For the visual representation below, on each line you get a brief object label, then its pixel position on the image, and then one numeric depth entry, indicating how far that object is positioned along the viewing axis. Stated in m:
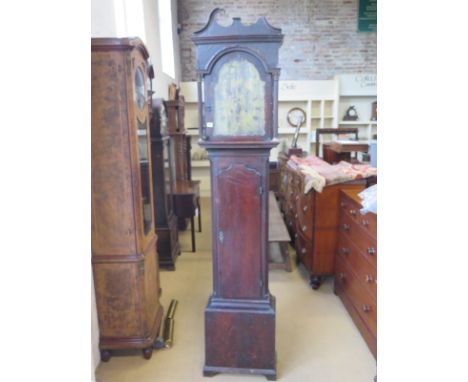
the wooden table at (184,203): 3.38
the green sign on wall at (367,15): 5.82
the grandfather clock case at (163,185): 2.93
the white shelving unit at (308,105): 5.85
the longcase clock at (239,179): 1.53
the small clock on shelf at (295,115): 5.95
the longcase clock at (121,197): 1.68
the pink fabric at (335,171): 2.51
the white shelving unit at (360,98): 5.89
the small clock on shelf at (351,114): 5.96
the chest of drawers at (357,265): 1.93
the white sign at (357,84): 5.88
